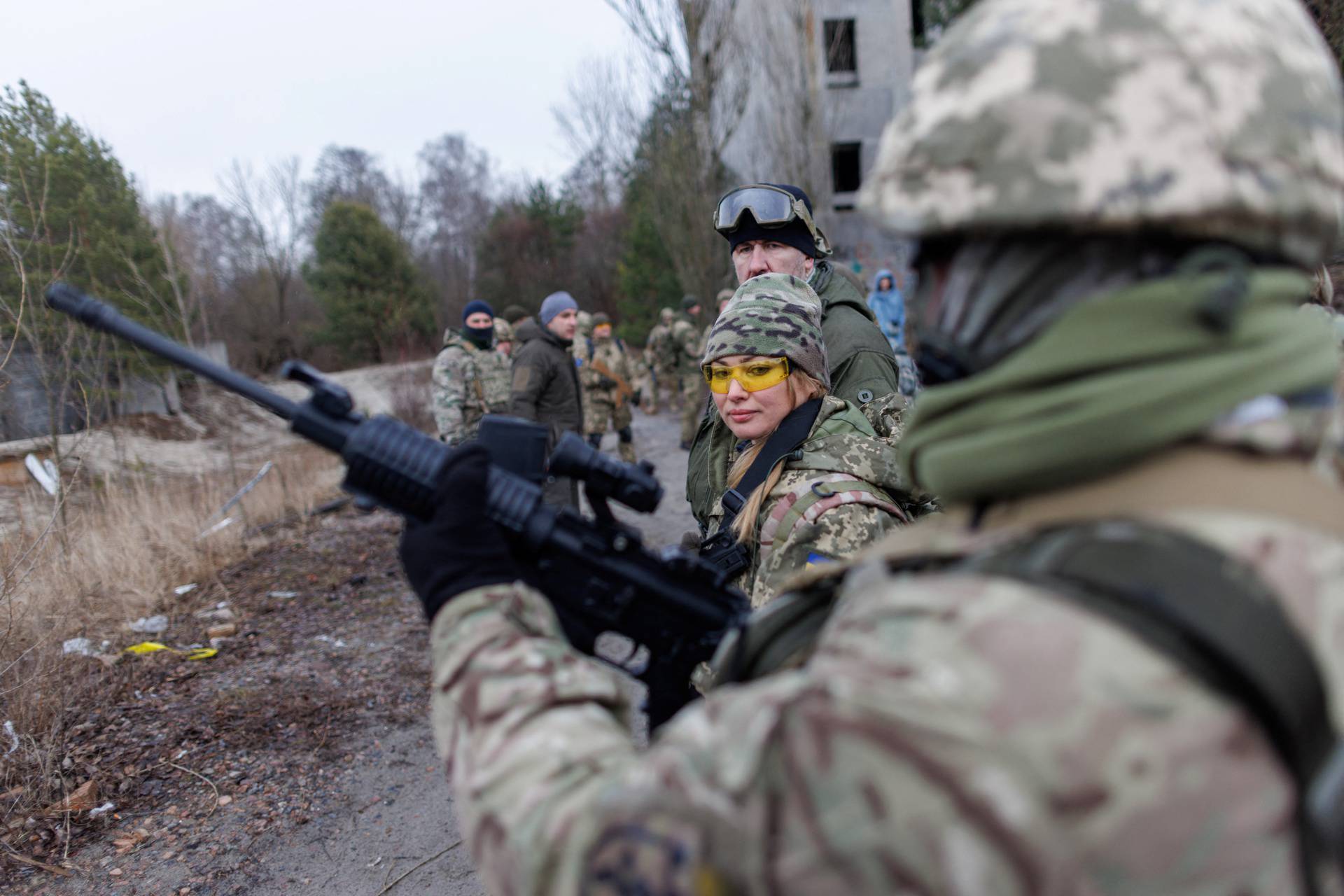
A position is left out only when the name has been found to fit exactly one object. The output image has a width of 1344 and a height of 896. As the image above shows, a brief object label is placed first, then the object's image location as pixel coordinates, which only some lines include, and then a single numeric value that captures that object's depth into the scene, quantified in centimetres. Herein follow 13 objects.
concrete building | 1493
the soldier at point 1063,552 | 63
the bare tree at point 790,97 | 1480
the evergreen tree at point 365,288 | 2395
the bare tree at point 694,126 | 1364
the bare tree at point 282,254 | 2498
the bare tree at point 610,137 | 1638
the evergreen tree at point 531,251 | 2816
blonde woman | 193
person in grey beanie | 670
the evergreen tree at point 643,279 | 2219
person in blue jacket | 1191
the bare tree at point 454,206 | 3788
